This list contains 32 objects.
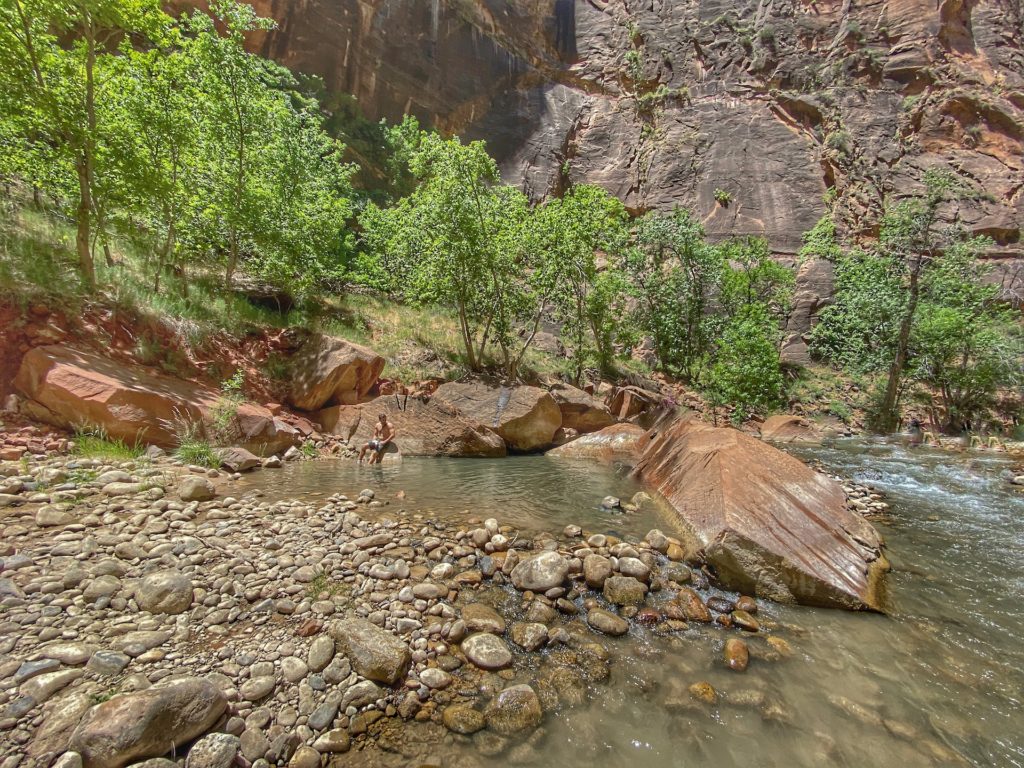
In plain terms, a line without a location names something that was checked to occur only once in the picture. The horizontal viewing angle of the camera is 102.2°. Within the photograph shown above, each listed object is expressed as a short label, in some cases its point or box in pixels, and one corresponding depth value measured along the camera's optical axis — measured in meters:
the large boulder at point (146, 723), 2.01
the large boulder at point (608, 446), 12.04
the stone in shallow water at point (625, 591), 4.04
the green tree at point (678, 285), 25.12
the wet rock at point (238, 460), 6.96
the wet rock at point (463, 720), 2.62
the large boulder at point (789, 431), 17.78
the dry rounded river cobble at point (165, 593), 3.14
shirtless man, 9.79
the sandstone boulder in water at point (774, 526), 4.26
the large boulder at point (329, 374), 10.80
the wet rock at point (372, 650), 2.88
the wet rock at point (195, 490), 5.15
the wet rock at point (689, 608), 3.88
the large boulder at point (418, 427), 10.71
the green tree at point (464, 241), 13.63
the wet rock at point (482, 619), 3.51
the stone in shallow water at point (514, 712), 2.68
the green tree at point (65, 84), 6.58
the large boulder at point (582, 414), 14.62
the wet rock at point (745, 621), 3.78
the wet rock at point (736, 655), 3.28
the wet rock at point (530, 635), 3.40
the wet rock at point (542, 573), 4.11
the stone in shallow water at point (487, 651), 3.16
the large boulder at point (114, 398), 6.07
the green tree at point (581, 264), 15.95
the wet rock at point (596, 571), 4.25
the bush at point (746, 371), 19.83
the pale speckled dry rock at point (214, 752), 2.12
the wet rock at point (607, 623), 3.64
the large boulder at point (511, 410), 12.52
